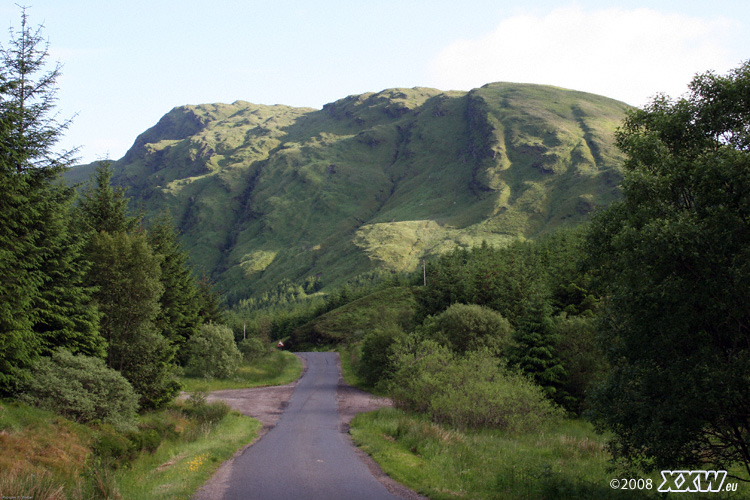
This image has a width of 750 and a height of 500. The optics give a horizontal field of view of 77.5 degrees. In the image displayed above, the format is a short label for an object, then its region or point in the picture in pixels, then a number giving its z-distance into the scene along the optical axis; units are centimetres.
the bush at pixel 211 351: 4612
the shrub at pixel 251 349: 6700
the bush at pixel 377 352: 4716
